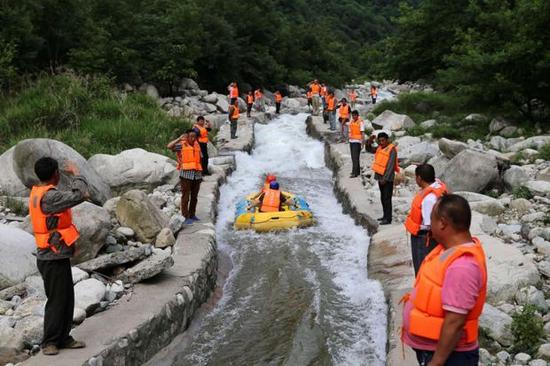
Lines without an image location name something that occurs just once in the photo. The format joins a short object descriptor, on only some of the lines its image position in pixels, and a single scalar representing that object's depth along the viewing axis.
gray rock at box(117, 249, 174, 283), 6.21
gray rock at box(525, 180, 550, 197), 9.23
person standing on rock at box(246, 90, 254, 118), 24.81
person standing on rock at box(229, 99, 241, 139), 18.31
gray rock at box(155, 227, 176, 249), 7.91
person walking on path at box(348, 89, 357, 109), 33.10
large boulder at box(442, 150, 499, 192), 10.27
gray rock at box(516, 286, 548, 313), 5.50
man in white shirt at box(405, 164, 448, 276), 5.11
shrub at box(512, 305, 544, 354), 4.86
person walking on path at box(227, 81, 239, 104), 22.62
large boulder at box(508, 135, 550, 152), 12.91
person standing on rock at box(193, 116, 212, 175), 12.10
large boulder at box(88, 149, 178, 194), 10.55
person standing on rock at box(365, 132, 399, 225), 8.36
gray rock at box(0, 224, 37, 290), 5.76
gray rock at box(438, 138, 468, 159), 12.31
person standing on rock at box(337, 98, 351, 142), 17.70
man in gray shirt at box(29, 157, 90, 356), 4.29
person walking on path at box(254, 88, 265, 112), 29.31
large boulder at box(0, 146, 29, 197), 9.34
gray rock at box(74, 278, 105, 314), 5.43
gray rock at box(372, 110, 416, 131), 19.33
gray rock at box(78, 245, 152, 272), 6.25
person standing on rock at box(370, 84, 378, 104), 33.81
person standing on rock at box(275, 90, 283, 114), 29.04
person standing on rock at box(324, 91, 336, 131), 20.50
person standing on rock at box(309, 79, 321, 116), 26.56
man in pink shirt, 2.54
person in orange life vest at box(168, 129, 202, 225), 9.09
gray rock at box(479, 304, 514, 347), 5.01
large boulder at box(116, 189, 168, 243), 7.86
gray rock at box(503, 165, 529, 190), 10.09
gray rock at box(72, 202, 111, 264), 6.68
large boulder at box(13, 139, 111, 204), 8.45
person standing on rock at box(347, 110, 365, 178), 13.05
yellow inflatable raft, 10.18
